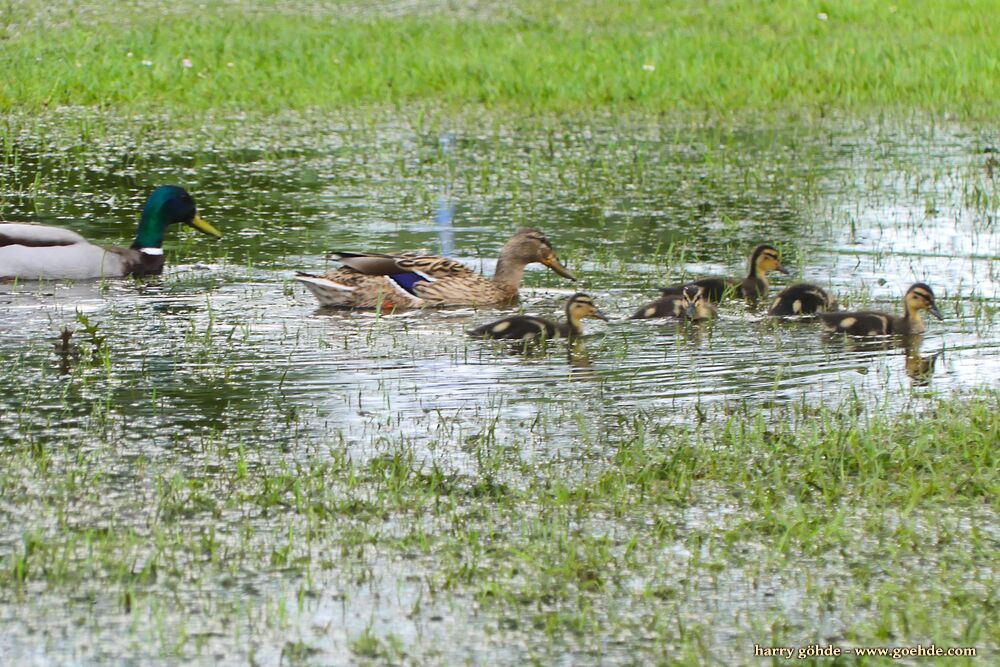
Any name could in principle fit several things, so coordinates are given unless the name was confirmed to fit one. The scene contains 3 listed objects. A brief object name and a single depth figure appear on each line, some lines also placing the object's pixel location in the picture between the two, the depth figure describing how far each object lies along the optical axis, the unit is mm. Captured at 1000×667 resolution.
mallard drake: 19328
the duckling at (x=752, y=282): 18281
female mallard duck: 18375
